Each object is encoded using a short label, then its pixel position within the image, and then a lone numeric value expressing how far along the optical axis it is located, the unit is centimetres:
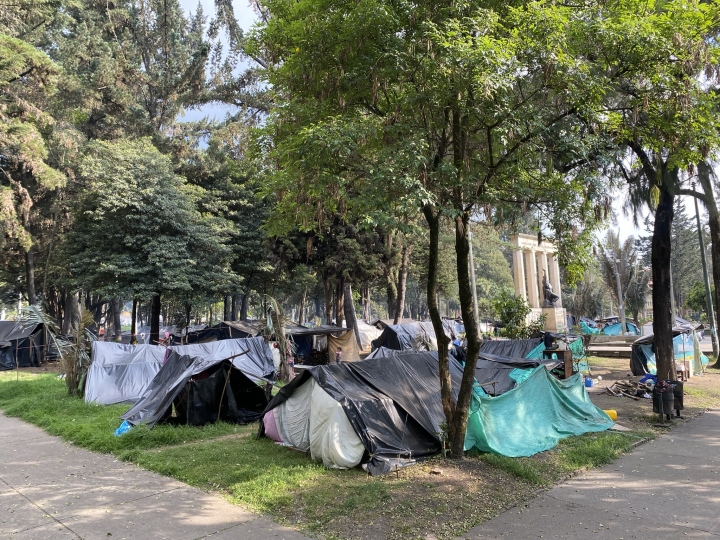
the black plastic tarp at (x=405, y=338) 2188
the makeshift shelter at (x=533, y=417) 780
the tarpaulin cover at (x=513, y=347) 1543
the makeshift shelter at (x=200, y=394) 1028
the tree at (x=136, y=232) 2217
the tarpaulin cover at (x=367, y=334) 2771
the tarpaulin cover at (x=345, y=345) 2188
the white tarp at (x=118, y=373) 1342
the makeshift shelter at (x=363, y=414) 711
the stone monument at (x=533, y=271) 3206
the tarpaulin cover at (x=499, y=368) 1069
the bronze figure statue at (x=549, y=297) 2506
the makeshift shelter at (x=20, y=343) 2414
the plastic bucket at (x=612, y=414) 1005
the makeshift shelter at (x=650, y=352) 1617
